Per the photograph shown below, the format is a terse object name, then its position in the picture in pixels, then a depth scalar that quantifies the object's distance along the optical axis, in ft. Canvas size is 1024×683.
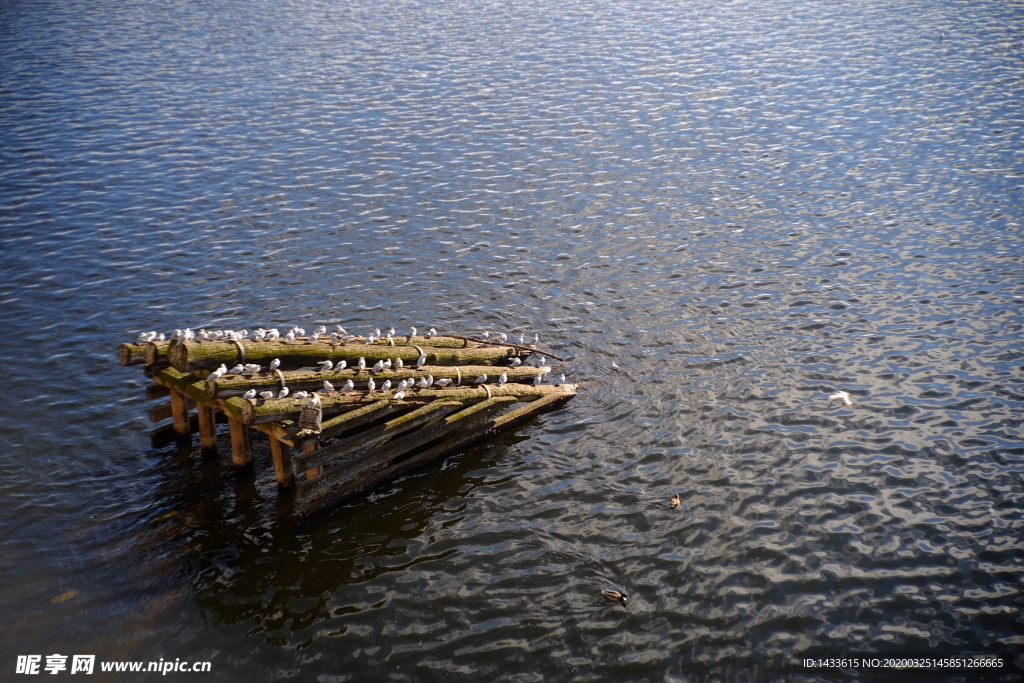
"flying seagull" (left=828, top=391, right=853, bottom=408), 62.64
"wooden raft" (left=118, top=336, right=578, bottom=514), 49.14
